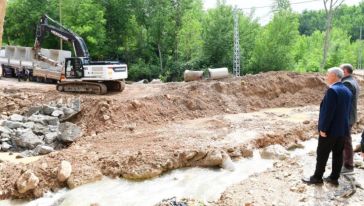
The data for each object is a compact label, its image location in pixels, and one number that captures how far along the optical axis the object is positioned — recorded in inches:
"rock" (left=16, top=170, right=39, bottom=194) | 298.4
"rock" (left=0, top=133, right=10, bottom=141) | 460.1
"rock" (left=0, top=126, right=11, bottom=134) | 466.4
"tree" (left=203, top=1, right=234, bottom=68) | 1162.0
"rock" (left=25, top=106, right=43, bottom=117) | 521.0
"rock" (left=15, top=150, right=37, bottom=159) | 415.2
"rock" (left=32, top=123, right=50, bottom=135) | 472.4
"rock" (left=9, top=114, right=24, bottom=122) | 502.0
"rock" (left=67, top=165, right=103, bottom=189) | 317.1
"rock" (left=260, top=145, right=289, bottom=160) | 377.4
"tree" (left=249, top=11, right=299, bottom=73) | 1137.4
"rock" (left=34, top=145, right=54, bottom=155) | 426.0
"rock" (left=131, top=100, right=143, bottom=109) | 519.5
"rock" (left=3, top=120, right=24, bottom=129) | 481.7
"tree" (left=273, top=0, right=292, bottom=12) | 1555.6
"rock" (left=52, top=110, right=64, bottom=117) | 507.8
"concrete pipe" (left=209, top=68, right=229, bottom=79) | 721.3
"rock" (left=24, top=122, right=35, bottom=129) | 477.2
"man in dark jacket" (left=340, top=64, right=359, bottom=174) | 255.4
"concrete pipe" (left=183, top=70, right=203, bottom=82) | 783.7
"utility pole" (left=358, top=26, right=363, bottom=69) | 1982.5
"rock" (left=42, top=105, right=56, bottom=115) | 515.3
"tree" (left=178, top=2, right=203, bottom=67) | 1167.4
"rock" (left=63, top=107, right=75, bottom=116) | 513.4
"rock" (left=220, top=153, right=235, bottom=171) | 349.7
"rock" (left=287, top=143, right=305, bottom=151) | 419.1
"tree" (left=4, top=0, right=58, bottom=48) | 1200.8
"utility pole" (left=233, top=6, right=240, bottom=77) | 969.5
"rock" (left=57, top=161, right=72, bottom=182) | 316.5
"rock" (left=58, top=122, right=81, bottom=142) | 454.2
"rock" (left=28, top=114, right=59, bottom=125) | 490.3
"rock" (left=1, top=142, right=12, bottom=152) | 444.5
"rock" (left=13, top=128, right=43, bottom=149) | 445.7
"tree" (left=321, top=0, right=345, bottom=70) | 1037.8
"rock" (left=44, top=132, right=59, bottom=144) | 455.5
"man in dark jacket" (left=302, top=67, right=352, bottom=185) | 227.1
